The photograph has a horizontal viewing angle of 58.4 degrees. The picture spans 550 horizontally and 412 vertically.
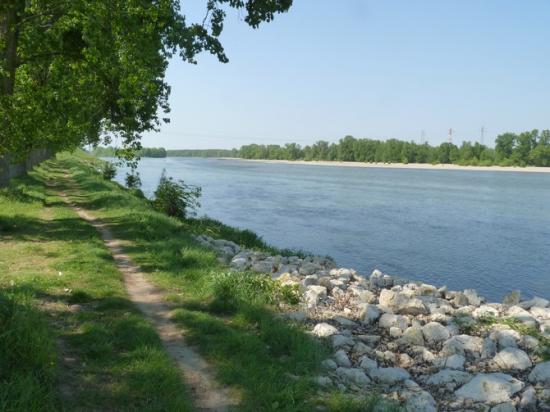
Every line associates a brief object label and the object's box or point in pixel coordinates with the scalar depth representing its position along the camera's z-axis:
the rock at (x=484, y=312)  9.79
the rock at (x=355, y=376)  6.48
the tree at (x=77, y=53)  11.09
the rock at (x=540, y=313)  10.19
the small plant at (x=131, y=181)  37.15
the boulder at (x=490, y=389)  6.29
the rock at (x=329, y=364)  6.73
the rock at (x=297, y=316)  8.39
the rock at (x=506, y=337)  7.99
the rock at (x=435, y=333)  8.27
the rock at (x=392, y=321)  8.73
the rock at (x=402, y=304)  9.53
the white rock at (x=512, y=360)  7.28
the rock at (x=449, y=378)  6.77
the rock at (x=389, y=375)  6.69
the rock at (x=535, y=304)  11.18
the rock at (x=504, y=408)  5.99
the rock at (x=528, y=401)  6.17
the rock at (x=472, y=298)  11.53
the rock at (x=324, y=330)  7.80
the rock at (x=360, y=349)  7.55
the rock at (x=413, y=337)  8.13
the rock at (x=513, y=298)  12.38
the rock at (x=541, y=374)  6.80
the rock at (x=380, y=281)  12.91
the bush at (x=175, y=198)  21.64
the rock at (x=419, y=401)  5.86
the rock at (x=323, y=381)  6.09
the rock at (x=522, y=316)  9.25
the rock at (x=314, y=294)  9.35
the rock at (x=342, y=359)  7.00
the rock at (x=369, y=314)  8.95
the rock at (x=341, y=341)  7.62
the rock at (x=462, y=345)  7.75
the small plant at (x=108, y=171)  43.36
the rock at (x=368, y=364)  6.93
